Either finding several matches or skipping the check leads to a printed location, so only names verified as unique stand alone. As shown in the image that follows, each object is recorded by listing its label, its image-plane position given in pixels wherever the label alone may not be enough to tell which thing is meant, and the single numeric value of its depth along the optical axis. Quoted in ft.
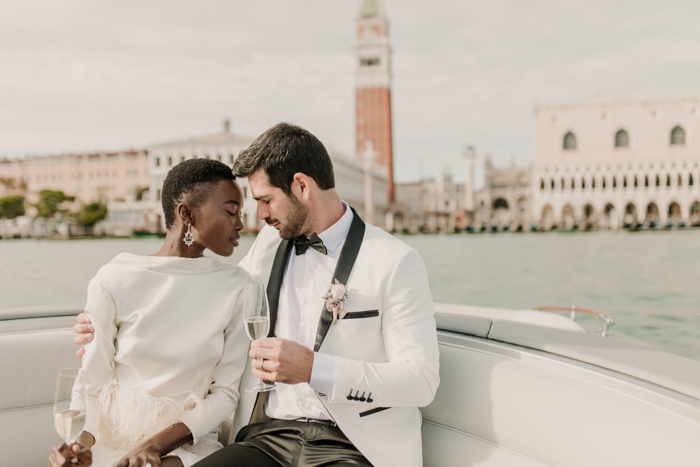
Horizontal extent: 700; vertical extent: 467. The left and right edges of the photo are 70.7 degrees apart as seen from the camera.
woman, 4.72
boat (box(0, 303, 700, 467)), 3.76
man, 4.32
